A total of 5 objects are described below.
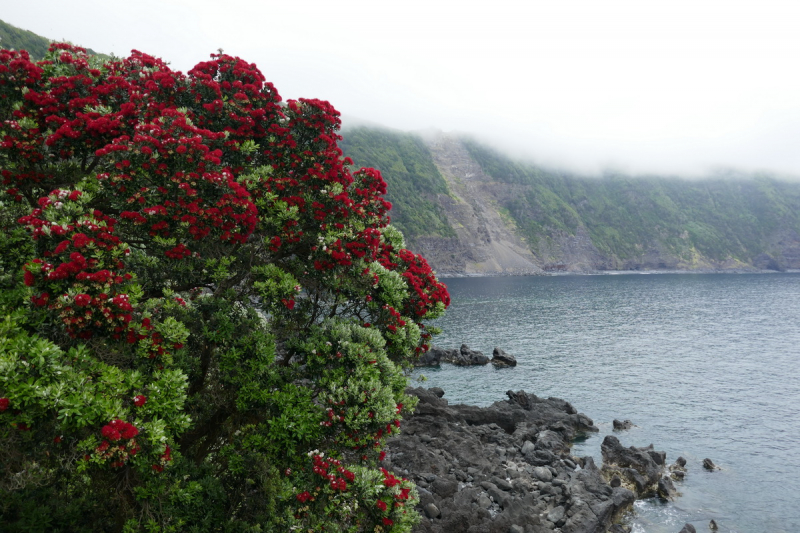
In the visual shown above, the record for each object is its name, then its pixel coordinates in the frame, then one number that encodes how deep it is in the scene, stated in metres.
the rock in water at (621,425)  40.50
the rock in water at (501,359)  63.70
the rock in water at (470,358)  65.75
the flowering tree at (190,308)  8.47
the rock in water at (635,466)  29.53
